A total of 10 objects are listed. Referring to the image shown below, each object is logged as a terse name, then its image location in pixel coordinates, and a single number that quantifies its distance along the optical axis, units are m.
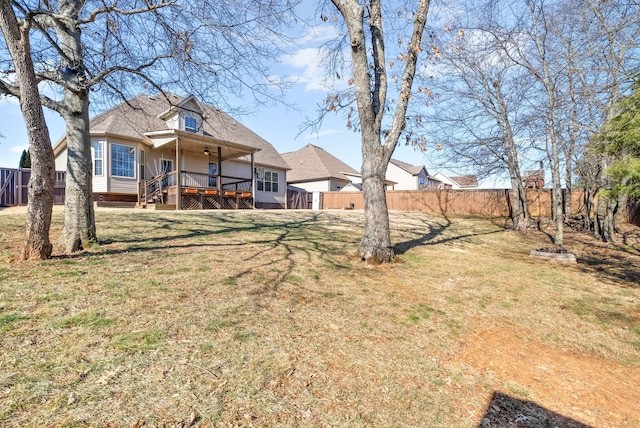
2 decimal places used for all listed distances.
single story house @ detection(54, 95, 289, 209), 15.49
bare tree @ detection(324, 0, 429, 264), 6.53
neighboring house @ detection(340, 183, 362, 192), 27.97
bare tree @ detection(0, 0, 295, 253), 5.33
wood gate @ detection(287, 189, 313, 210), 25.75
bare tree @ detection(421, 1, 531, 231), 10.64
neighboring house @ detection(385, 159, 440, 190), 40.28
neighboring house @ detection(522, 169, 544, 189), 17.43
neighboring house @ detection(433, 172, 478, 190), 47.86
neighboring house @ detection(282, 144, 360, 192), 30.30
